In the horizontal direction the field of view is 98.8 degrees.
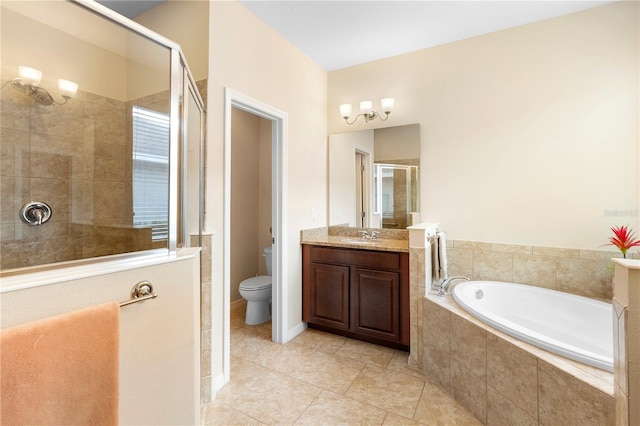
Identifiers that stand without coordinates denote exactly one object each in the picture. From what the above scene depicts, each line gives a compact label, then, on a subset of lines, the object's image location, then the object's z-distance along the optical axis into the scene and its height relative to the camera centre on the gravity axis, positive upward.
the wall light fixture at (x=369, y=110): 2.70 +1.06
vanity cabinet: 2.29 -0.73
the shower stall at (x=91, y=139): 1.38 +0.47
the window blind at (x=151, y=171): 1.36 +0.24
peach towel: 0.73 -0.46
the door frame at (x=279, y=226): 2.46 -0.12
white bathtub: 1.70 -0.69
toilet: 2.78 -0.89
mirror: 2.73 +0.37
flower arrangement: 1.79 -0.19
